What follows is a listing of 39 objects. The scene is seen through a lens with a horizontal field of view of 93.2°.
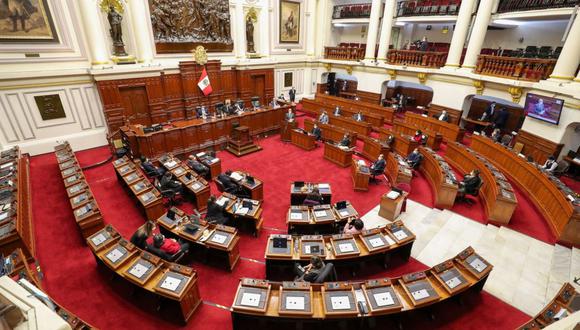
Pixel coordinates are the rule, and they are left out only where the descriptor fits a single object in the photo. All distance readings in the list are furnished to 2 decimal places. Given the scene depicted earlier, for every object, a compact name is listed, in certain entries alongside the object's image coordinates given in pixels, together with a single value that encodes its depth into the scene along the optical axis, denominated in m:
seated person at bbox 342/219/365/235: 5.90
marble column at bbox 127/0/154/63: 12.00
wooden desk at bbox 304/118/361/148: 12.49
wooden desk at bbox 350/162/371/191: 9.27
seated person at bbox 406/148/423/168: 10.28
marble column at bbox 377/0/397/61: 15.49
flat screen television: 9.34
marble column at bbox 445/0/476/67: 12.36
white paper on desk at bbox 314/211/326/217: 6.78
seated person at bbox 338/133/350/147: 11.42
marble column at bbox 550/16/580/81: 9.04
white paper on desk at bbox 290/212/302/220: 6.74
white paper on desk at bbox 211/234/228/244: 5.83
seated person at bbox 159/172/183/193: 8.06
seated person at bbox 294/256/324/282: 4.93
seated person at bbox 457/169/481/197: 8.37
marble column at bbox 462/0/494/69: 11.62
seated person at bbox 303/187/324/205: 7.56
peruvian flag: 14.50
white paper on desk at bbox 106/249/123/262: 5.22
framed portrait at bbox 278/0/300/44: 17.58
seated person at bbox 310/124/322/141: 13.18
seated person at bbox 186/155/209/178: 9.62
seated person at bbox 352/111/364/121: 14.05
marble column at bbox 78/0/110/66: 10.59
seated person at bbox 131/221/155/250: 5.62
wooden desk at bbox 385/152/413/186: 9.20
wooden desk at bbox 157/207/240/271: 5.84
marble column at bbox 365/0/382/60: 16.25
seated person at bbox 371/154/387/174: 9.69
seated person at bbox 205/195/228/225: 6.78
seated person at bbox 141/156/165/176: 8.85
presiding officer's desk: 10.47
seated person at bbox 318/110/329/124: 14.34
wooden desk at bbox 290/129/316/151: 12.49
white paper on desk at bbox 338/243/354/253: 5.58
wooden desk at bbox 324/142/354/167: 11.01
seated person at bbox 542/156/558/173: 9.02
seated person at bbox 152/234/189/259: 5.49
